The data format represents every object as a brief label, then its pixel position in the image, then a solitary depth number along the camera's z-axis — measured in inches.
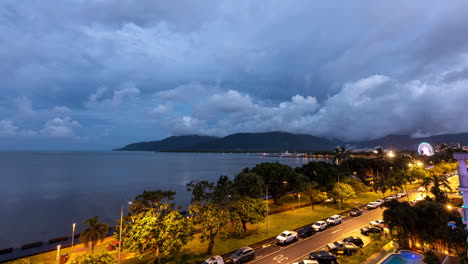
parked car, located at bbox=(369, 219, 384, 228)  1562.5
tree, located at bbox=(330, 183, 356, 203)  2104.5
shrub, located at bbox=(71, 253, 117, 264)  847.7
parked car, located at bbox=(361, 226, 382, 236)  1462.8
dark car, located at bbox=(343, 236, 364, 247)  1291.8
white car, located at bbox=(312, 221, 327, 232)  1549.0
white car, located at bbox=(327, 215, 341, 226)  1670.8
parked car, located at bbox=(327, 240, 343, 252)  1214.1
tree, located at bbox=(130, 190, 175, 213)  1182.1
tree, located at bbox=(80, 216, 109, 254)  1237.3
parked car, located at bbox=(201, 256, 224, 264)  1030.1
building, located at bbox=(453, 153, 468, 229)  875.9
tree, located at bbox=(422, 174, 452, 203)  1586.5
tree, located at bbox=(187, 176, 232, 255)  1211.2
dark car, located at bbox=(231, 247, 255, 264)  1085.1
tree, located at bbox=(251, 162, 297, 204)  2427.4
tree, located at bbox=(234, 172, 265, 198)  1877.5
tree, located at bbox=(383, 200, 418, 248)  1127.0
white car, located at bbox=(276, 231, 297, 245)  1317.7
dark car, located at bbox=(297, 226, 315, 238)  1444.4
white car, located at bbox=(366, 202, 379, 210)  2116.4
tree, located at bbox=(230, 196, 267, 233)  1327.5
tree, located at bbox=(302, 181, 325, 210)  2116.1
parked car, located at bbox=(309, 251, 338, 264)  1073.5
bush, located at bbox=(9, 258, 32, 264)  895.5
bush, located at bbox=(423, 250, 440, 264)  973.8
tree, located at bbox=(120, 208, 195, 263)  1018.1
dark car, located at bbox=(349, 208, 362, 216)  1898.4
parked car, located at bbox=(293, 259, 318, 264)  1007.3
